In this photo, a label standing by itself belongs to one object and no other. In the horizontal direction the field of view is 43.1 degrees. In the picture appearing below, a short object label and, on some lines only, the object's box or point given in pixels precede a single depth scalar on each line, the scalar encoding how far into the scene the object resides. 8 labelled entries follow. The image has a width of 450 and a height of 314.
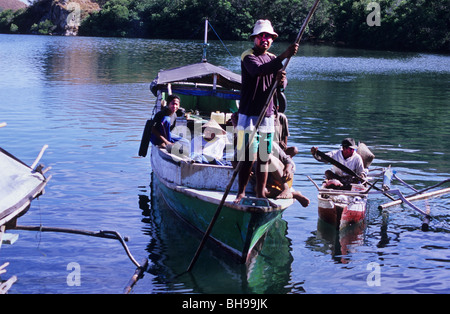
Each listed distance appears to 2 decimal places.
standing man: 7.54
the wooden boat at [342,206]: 10.15
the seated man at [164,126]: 11.05
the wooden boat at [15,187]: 7.08
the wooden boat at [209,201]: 8.27
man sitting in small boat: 10.94
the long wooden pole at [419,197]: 11.12
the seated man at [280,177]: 8.82
